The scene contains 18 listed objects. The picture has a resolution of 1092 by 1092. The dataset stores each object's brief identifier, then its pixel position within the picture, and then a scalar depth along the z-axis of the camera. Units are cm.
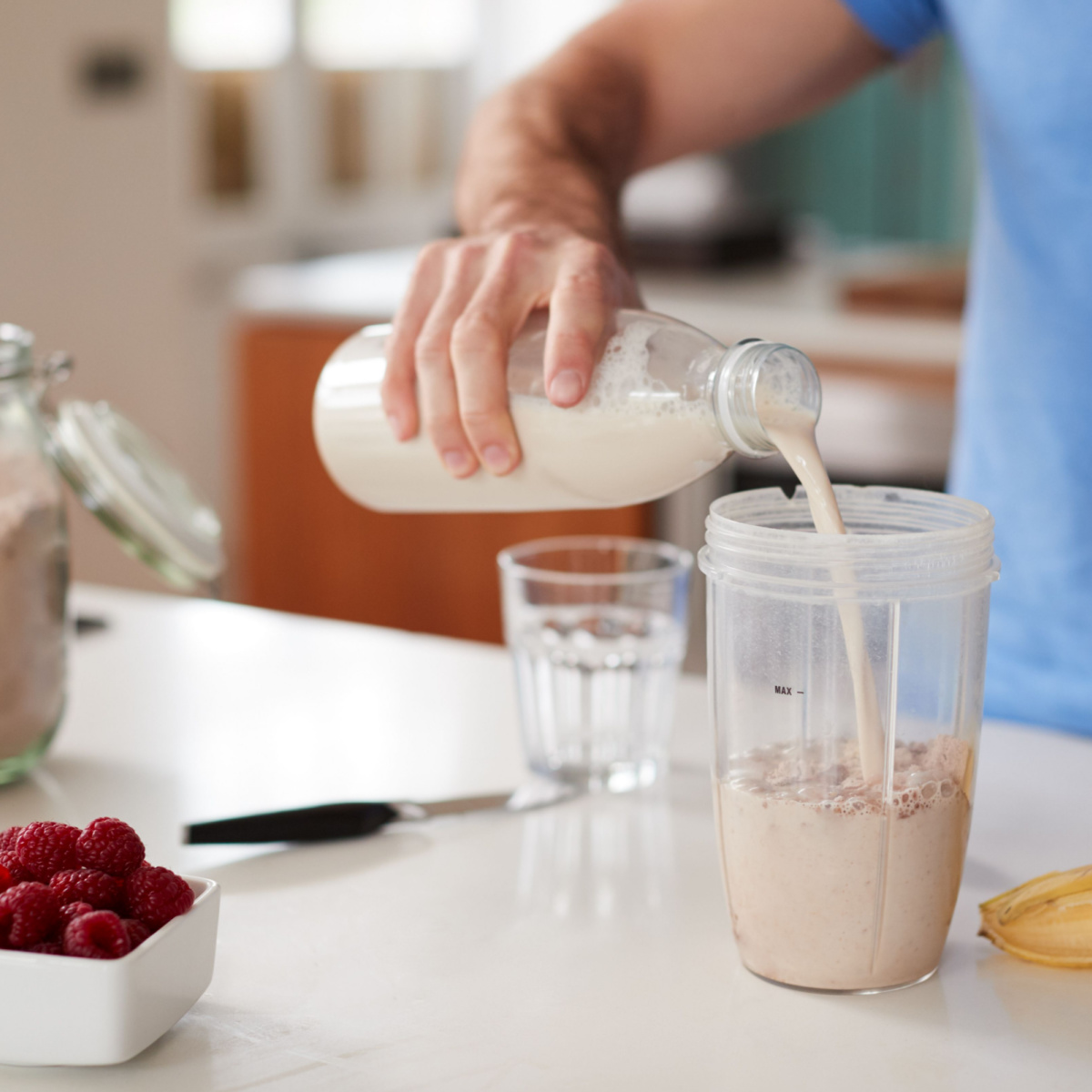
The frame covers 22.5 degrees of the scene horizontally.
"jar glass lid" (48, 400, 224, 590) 125
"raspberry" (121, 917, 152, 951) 100
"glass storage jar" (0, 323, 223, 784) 122
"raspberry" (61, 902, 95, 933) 100
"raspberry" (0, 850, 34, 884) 103
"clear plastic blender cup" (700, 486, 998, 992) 104
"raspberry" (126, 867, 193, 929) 101
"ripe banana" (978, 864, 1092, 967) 107
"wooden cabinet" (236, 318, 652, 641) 293
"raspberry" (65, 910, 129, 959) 99
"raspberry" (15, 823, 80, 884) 102
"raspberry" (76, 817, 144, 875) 102
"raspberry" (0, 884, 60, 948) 99
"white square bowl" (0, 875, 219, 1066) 98
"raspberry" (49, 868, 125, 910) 101
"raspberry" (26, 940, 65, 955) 99
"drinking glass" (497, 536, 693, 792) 129
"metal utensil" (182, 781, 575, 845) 117
